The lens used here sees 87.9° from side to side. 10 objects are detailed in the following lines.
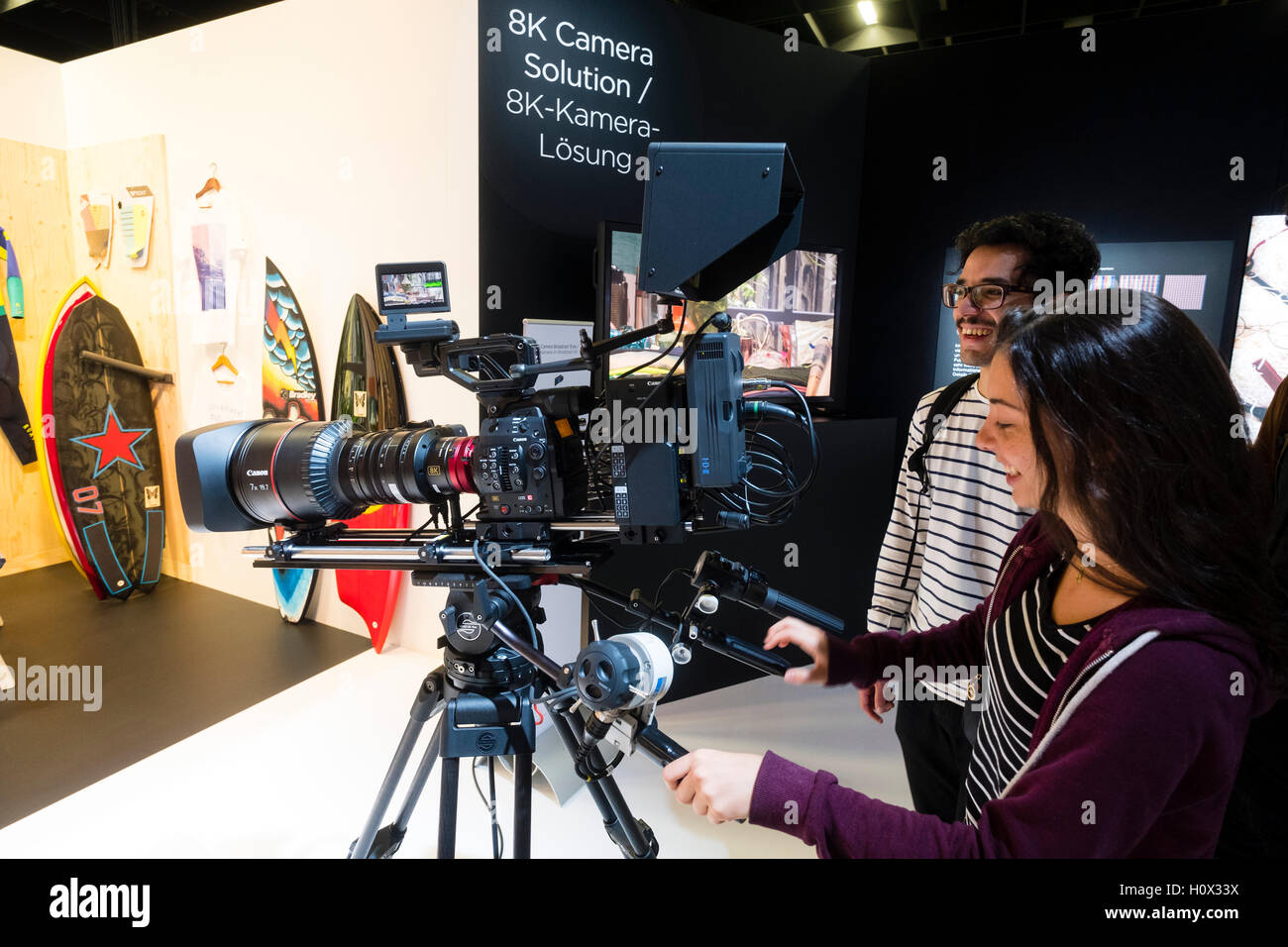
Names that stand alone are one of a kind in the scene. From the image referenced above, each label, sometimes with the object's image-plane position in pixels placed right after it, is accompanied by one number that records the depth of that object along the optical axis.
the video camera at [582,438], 1.05
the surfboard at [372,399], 2.74
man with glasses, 1.38
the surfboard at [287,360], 2.94
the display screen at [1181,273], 2.68
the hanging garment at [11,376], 3.23
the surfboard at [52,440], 3.18
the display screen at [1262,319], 2.59
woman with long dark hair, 0.63
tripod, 1.22
